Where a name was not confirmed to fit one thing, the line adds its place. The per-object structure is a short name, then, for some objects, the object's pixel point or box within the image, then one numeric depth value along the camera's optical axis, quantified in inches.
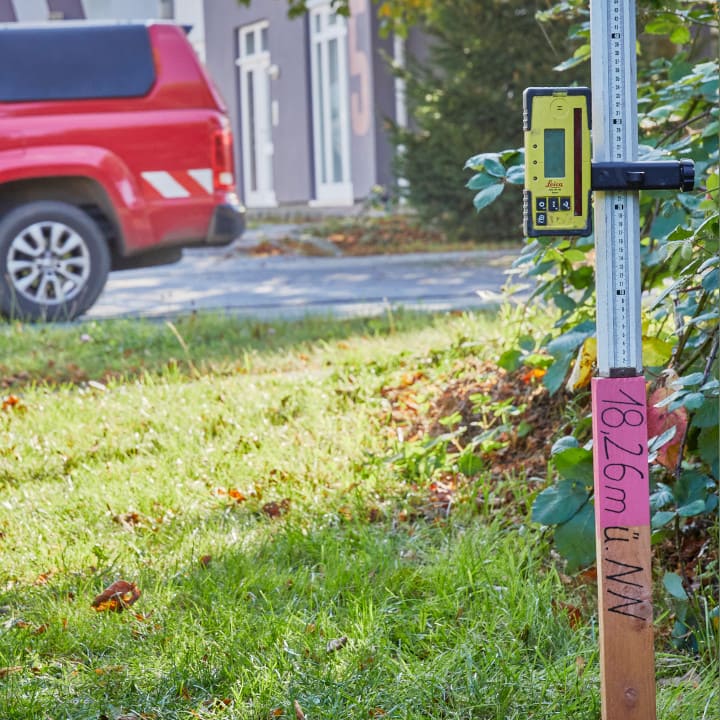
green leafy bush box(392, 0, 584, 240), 1085.1
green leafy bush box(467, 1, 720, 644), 209.0
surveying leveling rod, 144.6
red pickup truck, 654.5
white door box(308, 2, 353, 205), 1557.6
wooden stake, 151.6
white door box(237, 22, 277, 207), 1780.3
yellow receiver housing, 144.5
